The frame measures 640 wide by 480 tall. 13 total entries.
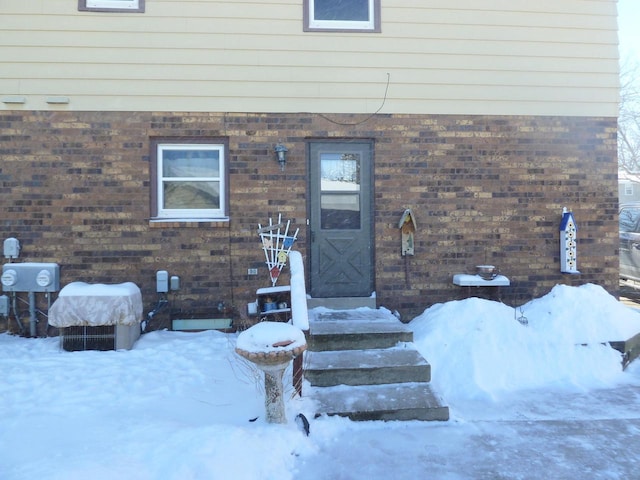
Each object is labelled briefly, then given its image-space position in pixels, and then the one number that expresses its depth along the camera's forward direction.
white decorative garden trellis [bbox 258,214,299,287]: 6.23
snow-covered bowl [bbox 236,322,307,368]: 3.39
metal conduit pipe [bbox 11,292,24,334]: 6.04
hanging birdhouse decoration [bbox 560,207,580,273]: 6.51
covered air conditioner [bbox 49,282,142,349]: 5.39
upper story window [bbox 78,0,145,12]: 6.19
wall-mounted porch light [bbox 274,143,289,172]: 6.17
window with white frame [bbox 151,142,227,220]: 6.33
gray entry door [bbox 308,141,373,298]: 6.36
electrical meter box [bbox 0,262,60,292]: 5.98
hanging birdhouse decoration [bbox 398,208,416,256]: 6.34
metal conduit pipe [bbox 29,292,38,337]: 6.04
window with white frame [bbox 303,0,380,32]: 6.38
